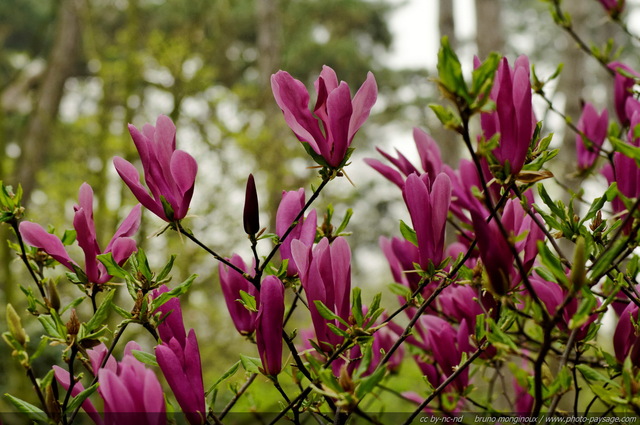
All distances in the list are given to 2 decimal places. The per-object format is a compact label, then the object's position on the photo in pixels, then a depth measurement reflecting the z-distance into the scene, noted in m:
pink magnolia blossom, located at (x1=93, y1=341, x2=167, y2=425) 1.38
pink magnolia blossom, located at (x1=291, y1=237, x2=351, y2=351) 1.49
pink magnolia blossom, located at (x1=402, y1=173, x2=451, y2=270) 1.50
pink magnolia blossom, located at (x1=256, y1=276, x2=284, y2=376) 1.47
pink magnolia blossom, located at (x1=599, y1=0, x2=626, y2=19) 1.98
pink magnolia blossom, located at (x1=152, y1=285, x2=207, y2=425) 1.44
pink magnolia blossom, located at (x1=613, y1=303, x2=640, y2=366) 1.53
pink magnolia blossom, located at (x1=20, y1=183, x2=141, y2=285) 1.54
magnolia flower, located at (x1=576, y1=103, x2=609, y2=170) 1.86
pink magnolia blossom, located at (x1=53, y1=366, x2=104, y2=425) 1.47
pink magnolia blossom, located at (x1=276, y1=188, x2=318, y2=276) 1.55
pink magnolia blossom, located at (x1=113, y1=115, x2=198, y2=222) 1.49
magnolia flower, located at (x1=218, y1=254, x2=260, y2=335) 1.60
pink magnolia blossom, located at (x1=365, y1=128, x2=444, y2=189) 1.65
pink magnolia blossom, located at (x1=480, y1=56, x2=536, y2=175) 1.46
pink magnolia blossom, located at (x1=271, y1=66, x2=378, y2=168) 1.49
